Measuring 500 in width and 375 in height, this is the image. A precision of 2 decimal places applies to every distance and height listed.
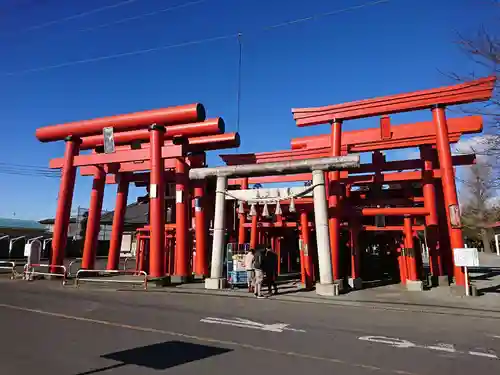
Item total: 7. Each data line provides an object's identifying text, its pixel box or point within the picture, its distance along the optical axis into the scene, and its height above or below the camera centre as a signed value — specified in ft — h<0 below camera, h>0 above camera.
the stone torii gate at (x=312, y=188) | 41.22 +9.06
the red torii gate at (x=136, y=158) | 49.53 +16.27
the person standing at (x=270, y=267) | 41.75 +0.59
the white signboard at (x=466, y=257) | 39.96 +1.65
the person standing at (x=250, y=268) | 42.37 +0.53
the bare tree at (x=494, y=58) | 30.36 +16.49
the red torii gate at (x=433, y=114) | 43.09 +19.04
